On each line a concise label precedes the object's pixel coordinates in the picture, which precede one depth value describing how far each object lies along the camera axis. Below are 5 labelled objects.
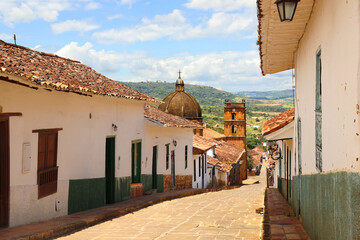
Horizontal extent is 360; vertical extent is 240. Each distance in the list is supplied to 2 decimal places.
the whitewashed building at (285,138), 10.63
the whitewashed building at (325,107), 3.26
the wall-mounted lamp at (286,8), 4.95
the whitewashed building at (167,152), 17.28
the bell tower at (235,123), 62.28
